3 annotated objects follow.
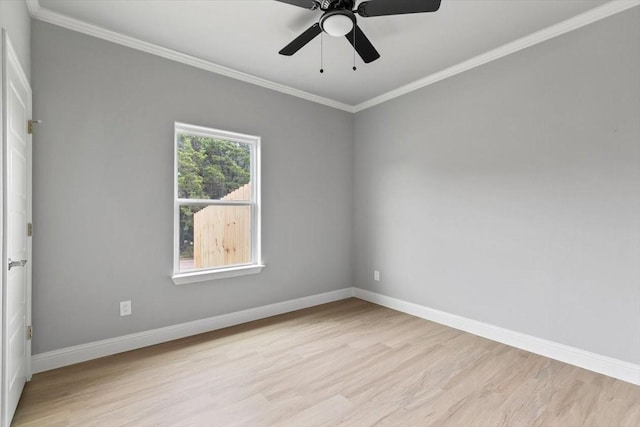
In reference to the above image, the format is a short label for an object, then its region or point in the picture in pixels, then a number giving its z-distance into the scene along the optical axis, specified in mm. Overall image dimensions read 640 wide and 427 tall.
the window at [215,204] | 3104
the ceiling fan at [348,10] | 1855
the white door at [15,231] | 1613
